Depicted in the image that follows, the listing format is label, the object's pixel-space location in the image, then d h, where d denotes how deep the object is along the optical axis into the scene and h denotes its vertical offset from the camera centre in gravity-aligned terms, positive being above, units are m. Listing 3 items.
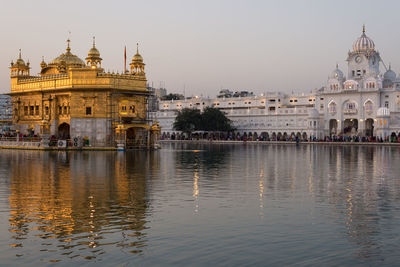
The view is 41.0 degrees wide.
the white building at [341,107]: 88.31 +5.44
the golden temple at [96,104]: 48.25 +3.19
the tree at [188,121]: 100.00 +3.23
